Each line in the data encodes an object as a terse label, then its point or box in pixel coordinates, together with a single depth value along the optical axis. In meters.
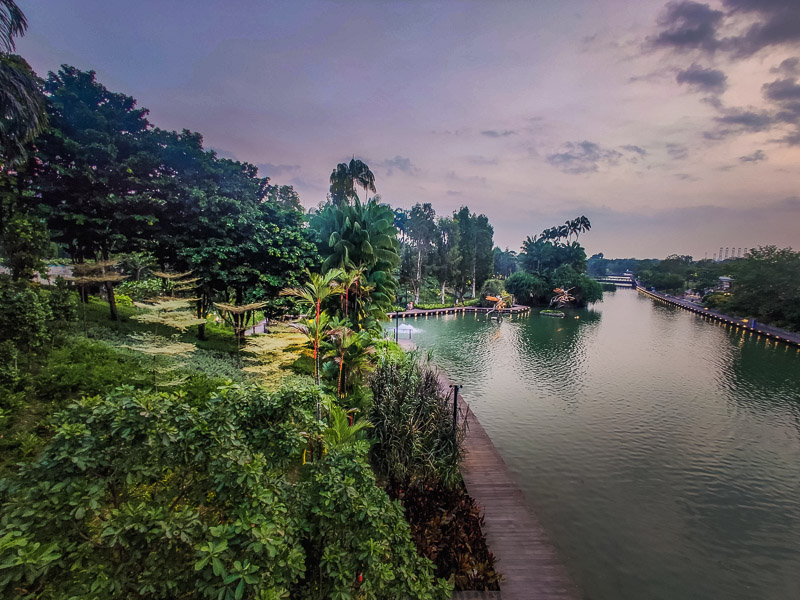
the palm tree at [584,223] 57.97
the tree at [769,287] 29.80
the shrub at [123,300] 16.65
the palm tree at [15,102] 7.13
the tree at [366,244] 13.54
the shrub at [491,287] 43.72
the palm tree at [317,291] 8.09
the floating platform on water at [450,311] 35.72
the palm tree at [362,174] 22.61
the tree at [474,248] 43.97
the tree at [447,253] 42.38
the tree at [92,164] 10.59
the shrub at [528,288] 46.44
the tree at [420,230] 41.06
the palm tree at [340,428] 6.46
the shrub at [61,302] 8.70
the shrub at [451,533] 5.17
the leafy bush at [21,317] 6.59
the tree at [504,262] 78.50
